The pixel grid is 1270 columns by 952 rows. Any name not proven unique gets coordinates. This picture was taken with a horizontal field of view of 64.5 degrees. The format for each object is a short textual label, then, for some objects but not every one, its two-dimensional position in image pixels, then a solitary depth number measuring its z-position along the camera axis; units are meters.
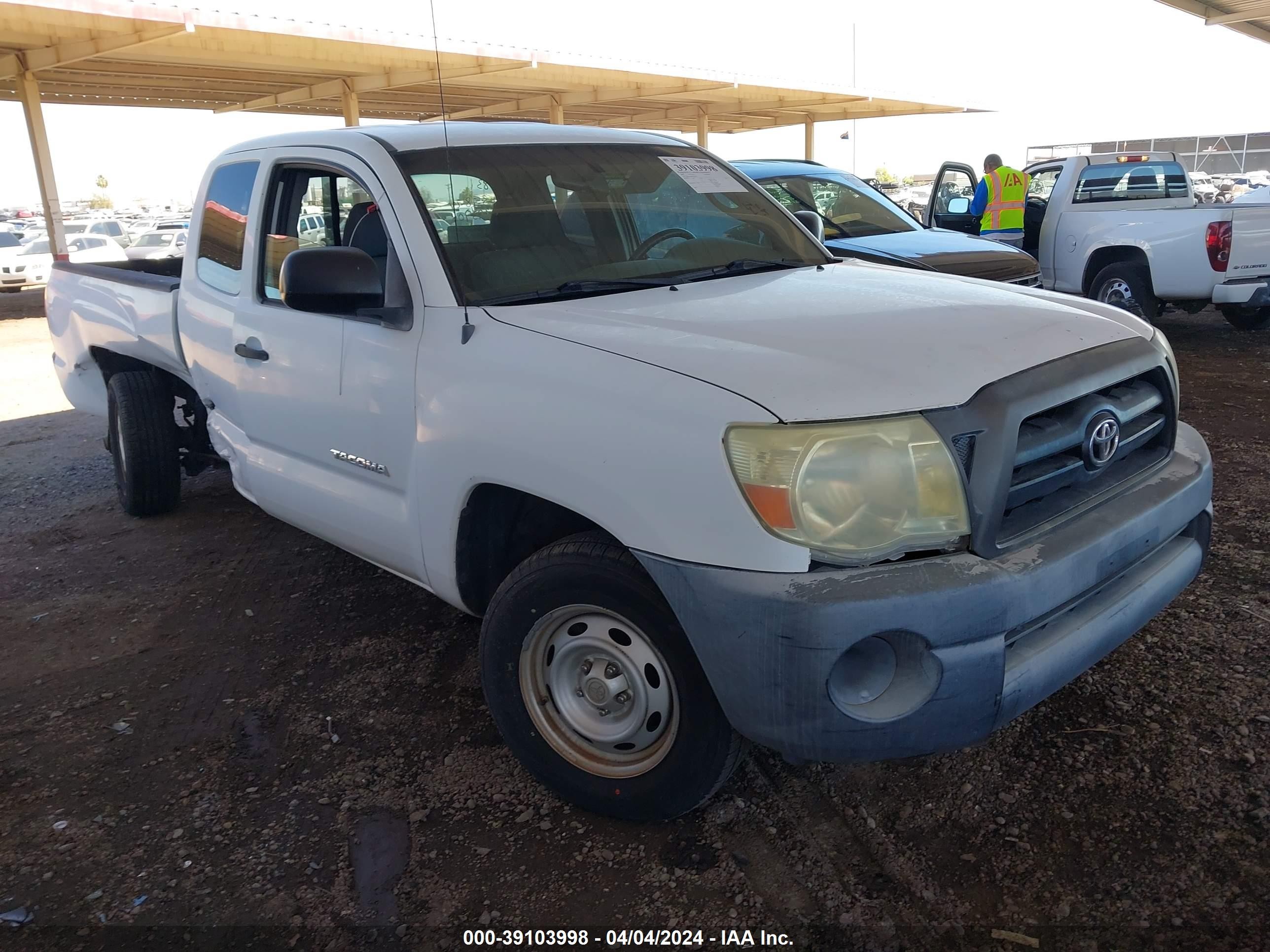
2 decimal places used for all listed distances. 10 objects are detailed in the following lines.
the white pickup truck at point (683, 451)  2.14
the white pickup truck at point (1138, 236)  8.53
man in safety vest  10.10
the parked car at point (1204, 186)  24.53
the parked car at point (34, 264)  22.22
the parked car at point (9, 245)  22.49
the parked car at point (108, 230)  29.39
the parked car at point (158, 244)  22.52
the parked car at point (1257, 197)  9.34
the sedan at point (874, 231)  6.93
